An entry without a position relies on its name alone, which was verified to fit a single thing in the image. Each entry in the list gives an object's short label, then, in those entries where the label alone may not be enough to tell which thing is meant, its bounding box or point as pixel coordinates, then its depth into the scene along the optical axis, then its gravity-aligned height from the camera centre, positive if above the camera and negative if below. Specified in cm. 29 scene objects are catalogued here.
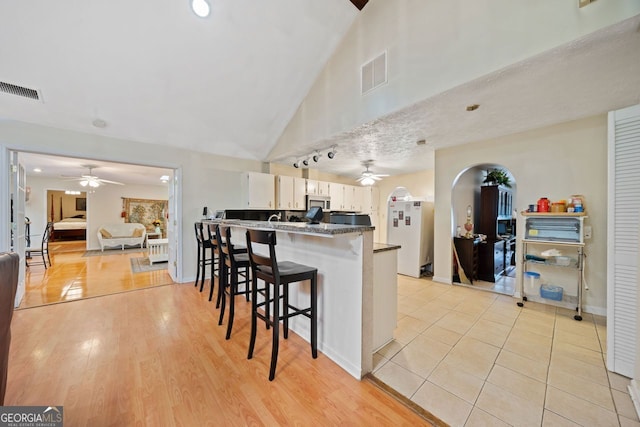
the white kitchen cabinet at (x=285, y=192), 485 +42
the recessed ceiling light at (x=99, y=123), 313 +121
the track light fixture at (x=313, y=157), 405 +108
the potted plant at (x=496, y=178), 450 +68
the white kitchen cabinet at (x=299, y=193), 510 +43
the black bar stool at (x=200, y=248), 354 -61
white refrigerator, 444 -40
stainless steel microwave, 534 +26
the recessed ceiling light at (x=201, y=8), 238 +214
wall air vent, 262 +164
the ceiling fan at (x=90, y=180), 560 +81
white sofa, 720 -75
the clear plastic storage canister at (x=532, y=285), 326 -102
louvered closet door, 169 -18
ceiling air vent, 251 +136
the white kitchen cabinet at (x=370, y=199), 664 +41
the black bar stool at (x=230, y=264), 221 -53
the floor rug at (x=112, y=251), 671 -121
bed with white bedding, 835 -68
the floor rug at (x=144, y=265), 496 -123
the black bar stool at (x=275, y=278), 169 -51
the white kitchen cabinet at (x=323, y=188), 559 +59
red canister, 303 +11
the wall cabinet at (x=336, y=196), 582 +43
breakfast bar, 172 -63
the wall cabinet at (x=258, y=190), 450 +44
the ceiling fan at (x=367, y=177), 499 +78
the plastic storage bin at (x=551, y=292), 299 -104
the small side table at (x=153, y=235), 816 -86
